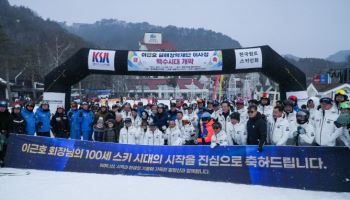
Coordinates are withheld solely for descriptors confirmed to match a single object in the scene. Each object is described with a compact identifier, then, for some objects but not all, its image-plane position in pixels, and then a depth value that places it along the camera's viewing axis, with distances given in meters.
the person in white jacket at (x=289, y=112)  6.84
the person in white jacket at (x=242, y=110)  7.88
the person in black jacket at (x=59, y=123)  9.38
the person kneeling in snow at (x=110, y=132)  8.31
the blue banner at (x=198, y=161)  6.06
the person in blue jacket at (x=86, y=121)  9.45
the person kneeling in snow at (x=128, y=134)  8.09
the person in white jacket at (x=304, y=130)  6.25
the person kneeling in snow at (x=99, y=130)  8.56
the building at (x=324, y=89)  35.38
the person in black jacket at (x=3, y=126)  8.23
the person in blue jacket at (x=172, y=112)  9.22
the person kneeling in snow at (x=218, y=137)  6.92
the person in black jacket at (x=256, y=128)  6.48
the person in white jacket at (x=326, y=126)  6.13
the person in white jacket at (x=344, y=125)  5.81
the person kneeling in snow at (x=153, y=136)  8.01
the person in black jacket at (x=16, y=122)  8.49
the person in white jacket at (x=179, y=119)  8.62
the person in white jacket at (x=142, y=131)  8.12
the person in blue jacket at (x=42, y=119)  9.05
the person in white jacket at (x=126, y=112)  9.85
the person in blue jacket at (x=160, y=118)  8.96
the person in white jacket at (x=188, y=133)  7.98
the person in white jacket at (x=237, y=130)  7.04
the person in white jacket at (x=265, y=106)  7.96
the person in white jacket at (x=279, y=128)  6.51
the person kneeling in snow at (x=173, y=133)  8.05
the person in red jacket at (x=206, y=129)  7.37
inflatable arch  9.51
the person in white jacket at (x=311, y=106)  7.48
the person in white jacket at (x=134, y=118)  9.01
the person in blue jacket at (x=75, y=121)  9.53
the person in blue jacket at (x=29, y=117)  8.75
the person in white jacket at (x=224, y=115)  7.75
